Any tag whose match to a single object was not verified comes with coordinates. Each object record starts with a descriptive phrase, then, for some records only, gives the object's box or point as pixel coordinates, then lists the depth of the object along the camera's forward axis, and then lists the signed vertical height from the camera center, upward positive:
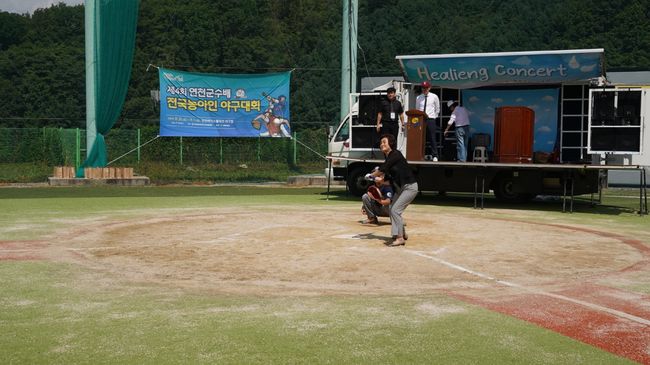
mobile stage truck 18.06 +0.77
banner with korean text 29.59 +1.86
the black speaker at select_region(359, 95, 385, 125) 20.64 +1.24
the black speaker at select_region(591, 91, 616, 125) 18.00 +1.15
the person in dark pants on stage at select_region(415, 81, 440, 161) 19.61 +1.21
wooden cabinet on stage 19.25 +0.54
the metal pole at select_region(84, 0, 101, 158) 28.33 +3.18
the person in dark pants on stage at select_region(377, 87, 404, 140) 19.67 +0.98
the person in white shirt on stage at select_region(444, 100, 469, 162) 19.83 +0.72
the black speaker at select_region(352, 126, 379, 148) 21.08 +0.46
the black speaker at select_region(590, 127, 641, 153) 17.77 +0.41
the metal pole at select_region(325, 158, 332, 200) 21.39 -0.34
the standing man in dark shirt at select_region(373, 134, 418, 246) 12.25 -0.47
